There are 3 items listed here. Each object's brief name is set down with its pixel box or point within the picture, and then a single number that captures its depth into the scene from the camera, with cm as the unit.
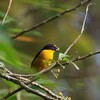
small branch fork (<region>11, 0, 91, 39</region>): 436
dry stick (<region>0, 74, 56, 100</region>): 267
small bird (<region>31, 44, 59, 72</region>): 452
